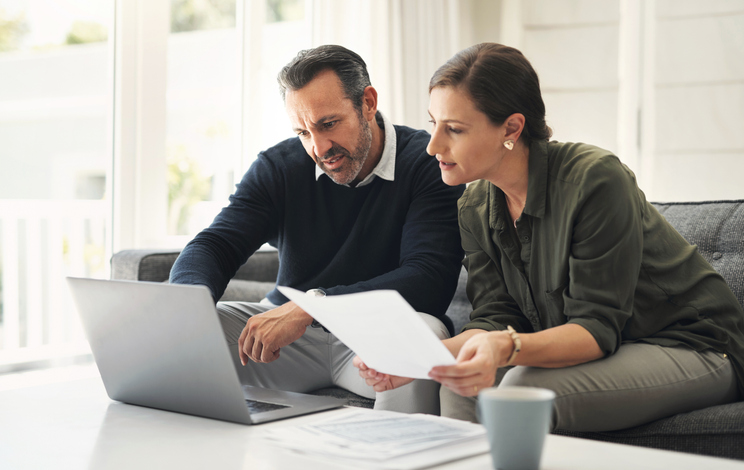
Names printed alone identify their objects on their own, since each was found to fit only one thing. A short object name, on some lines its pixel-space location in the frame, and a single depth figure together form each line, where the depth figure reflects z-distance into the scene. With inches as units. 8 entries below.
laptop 35.0
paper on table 28.8
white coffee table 28.6
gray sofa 43.8
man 59.7
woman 44.3
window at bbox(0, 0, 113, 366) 118.3
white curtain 126.7
